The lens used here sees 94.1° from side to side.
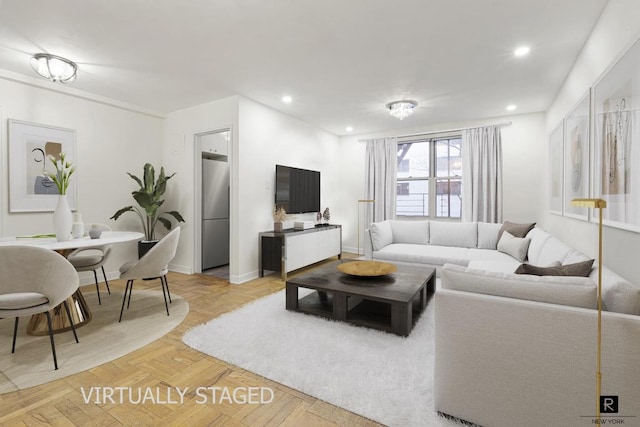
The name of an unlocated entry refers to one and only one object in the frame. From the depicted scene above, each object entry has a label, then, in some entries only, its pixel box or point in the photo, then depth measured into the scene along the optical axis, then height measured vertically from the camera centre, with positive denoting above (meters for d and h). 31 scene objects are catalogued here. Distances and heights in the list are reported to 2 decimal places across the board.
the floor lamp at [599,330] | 1.08 -0.44
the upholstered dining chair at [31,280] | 1.85 -0.46
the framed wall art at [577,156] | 2.49 +0.51
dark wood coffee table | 2.34 -0.75
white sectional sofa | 1.16 -0.59
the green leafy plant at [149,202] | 4.18 +0.09
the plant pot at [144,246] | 4.22 -0.53
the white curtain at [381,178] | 5.81 +0.63
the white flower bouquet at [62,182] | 2.58 +0.23
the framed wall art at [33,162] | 3.29 +0.53
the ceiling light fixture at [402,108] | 4.13 +1.42
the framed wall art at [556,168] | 3.36 +0.51
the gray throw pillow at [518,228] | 3.87 -0.25
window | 5.44 +0.60
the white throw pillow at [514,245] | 3.56 -0.44
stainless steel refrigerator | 4.67 -0.05
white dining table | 2.36 -0.81
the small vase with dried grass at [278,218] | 4.52 -0.14
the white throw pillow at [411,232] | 4.80 -0.36
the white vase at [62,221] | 2.49 -0.10
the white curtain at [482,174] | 4.86 +0.60
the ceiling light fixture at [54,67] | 2.85 +1.38
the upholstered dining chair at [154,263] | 2.68 -0.50
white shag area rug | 1.59 -1.02
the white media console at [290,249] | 4.19 -0.60
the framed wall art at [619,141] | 1.63 +0.43
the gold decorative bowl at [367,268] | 2.78 -0.58
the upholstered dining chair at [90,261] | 2.99 -0.53
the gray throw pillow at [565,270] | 1.68 -0.35
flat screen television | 4.70 +0.34
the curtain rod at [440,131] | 4.83 +1.40
